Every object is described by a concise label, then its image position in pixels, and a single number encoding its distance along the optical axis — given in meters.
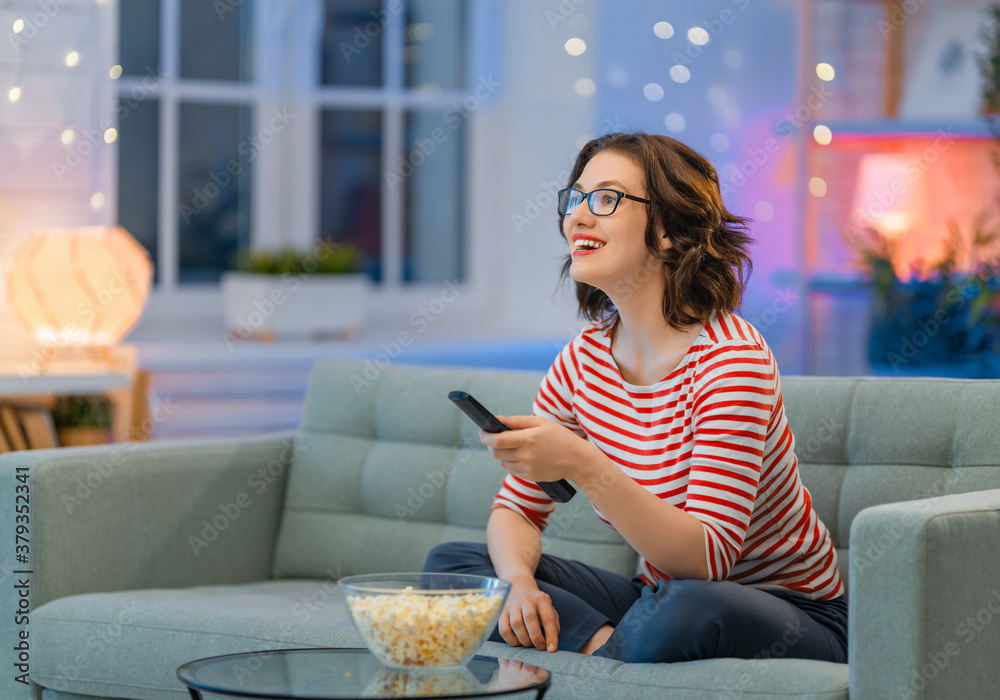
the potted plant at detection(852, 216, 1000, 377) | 2.71
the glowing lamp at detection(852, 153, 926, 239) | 2.88
